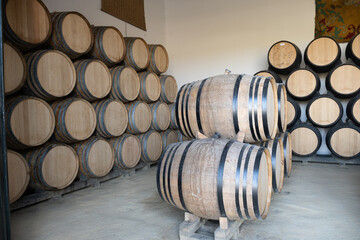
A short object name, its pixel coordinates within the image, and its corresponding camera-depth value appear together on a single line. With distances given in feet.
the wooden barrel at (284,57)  16.53
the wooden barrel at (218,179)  6.26
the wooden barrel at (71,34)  11.39
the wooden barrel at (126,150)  14.56
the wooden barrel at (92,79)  12.37
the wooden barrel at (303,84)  16.20
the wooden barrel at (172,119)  18.51
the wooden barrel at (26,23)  9.50
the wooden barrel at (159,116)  17.11
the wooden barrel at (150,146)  16.29
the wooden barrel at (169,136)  18.15
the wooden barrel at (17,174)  9.36
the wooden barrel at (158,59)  17.48
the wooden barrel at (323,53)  16.08
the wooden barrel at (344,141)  15.44
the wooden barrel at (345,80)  15.58
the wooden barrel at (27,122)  9.46
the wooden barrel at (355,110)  15.42
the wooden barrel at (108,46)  13.55
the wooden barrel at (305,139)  16.07
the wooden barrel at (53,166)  10.43
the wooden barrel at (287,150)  11.47
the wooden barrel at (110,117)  13.47
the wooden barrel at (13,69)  9.22
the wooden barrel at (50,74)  10.31
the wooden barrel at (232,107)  7.44
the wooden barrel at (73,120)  11.37
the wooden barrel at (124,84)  14.33
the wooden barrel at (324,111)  15.81
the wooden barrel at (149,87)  16.22
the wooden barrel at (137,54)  15.55
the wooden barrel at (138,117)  15.33
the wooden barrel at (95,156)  12.55
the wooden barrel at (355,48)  15.56
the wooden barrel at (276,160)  9.04
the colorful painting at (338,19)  17.53
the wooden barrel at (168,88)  18.13
